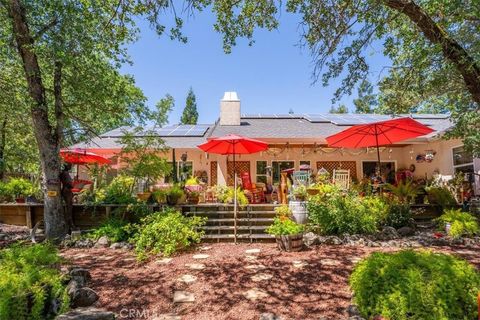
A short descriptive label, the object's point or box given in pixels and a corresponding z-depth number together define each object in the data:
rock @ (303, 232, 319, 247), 6.14
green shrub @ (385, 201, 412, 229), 7.00
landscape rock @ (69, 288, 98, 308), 3.39
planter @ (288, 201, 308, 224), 6.81
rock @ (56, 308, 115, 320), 2.70
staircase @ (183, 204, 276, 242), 6.82
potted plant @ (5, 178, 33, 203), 8.88
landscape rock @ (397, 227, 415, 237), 6.69
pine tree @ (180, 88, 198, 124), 38.12
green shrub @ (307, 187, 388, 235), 6.54
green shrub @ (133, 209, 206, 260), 5.78
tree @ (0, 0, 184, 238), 6.28
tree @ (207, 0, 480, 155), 3.73
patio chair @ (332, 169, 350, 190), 9.41
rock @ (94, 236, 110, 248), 6.54
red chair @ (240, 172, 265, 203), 9.84
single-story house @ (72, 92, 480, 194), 11.54
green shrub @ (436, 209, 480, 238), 6.20
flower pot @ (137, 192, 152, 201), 7.97
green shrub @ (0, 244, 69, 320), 2.58
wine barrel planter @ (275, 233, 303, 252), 5.75
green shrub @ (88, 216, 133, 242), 6.75
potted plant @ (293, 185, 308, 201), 7.11
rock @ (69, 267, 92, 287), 3.98
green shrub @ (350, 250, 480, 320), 2.37
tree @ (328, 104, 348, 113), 37.31
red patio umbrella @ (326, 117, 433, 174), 7.28
